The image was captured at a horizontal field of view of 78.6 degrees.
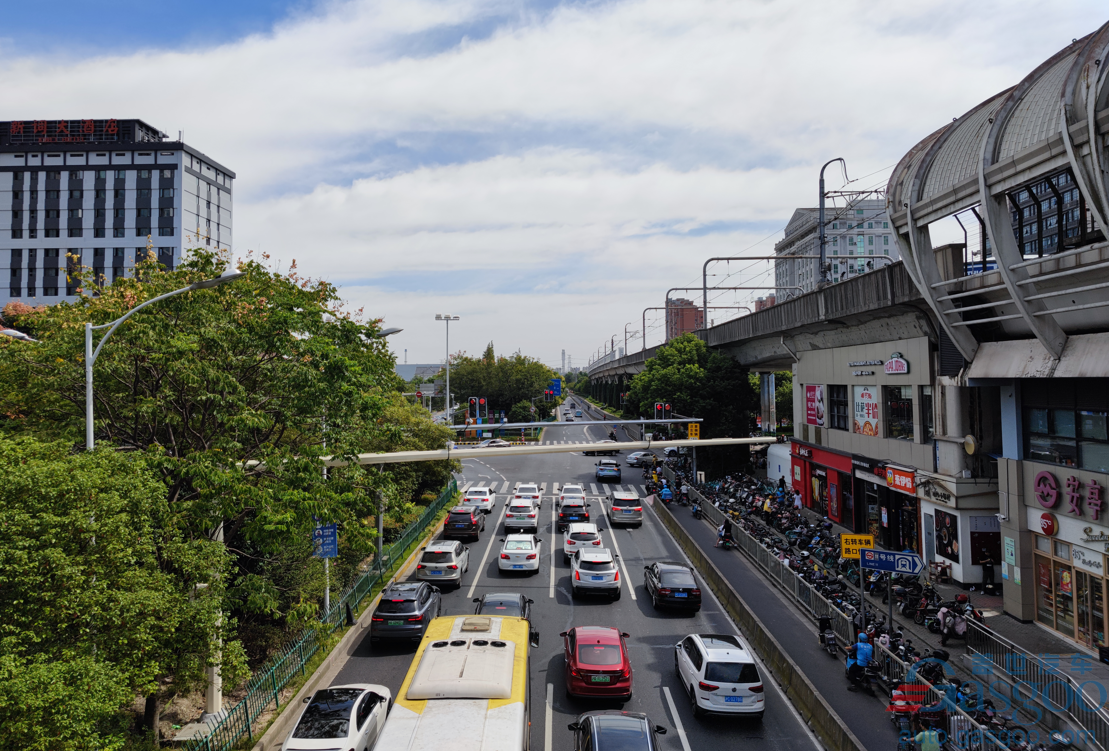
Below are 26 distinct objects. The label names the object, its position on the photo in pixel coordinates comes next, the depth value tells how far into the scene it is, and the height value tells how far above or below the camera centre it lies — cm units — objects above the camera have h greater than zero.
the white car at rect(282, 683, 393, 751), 1151 -563
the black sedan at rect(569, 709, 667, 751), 1098 -550
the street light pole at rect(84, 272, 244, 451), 1160 +76
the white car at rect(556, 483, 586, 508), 3456 -481
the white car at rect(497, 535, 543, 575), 2516 -577
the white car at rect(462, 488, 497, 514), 3625 -522
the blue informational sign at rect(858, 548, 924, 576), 1584 -384
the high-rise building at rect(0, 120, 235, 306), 7431 +2300
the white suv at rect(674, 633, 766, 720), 1368 -575
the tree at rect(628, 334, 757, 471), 4738 +64
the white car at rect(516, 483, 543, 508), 3568 -514
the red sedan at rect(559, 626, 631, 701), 1452 -574
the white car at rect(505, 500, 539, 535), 3180 -546
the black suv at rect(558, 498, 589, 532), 3312 -547
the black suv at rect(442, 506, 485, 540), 3078 -552
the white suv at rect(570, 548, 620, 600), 2208 -571
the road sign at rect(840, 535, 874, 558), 1712 -366
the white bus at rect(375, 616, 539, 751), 923 -447
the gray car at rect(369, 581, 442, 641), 1803 -570
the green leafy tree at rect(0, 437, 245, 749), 845 -277
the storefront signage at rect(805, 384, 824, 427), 3456 -30
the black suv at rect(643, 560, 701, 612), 2086 -582
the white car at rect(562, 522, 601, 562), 2644 -545
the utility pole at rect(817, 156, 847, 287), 2983 +606
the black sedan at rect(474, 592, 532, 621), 1811 -549
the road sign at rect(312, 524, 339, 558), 1906 -385
